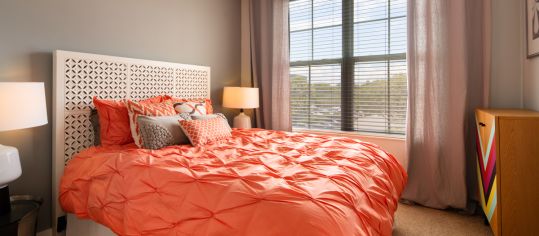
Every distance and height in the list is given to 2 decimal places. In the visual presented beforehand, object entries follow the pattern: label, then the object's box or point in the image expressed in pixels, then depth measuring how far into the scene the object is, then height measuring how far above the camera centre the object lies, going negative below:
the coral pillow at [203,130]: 2.06 -0.09
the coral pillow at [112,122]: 2.10 -0.03
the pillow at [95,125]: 2.17 -0.05
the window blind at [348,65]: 2.98 +0.59
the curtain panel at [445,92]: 2.52 +0.24
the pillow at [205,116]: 2.29 +0.02
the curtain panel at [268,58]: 3.51 +0.75
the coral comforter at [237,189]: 1.01 -0.30
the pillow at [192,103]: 2.43 +0.14
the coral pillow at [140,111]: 2.05 +0.05
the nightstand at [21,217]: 1.48 -0.52
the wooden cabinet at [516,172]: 1.67 -0.31
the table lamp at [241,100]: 3.25 +0.21
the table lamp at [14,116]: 1.48 +0.01
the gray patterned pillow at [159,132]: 1.96 -0.09
